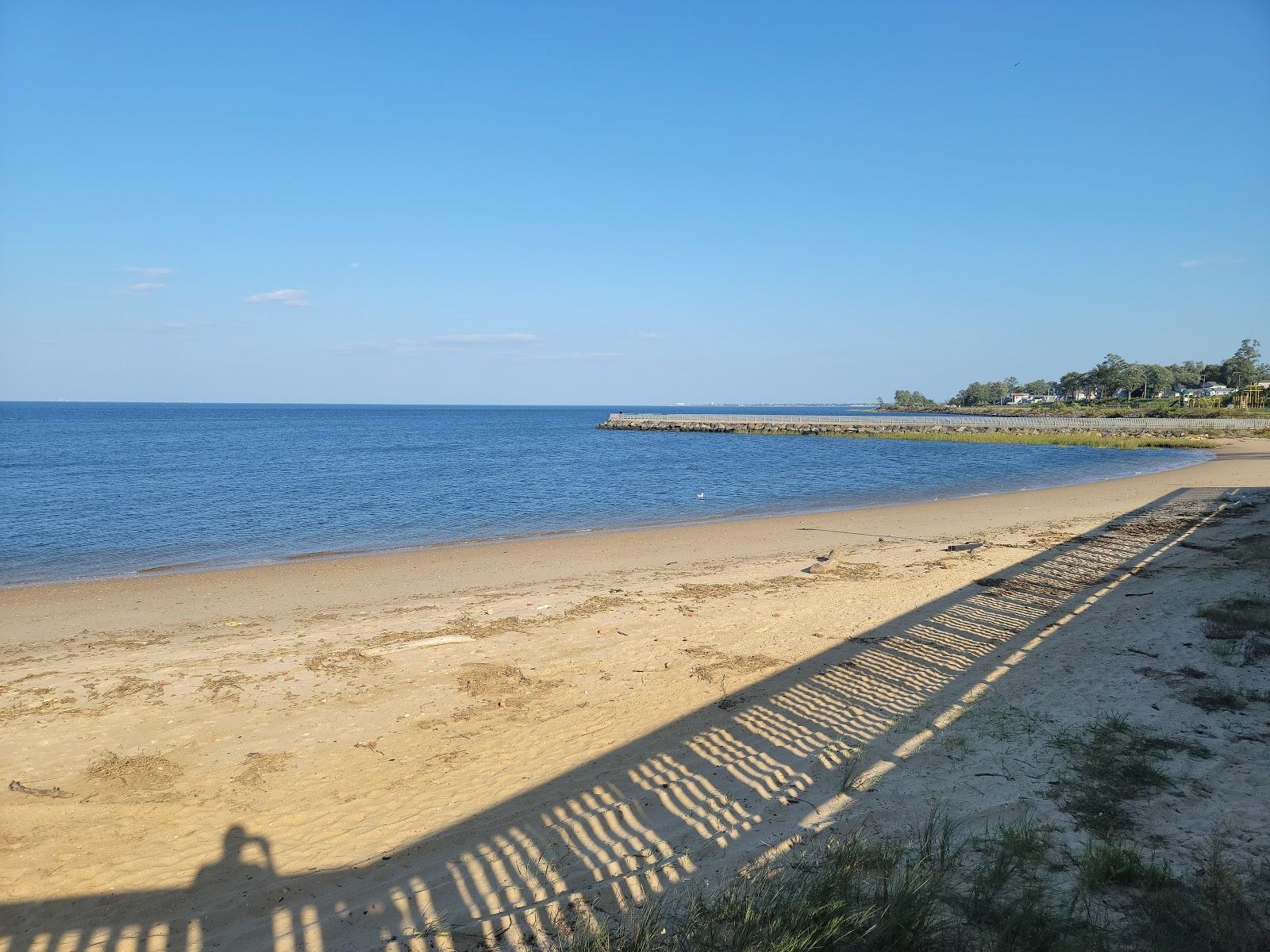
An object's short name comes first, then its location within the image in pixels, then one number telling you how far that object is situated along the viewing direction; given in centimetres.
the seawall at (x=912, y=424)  6372
